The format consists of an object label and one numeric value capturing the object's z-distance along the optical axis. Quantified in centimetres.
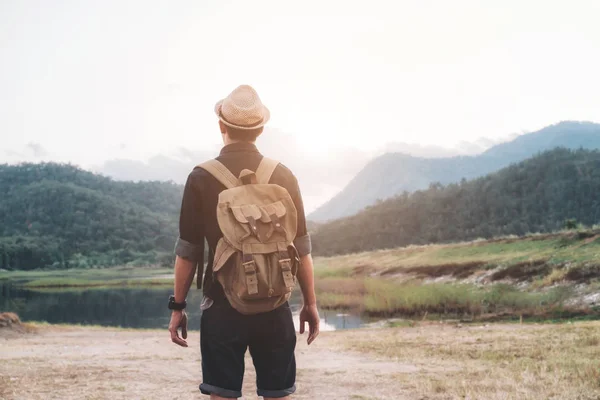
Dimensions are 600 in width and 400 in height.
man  358
